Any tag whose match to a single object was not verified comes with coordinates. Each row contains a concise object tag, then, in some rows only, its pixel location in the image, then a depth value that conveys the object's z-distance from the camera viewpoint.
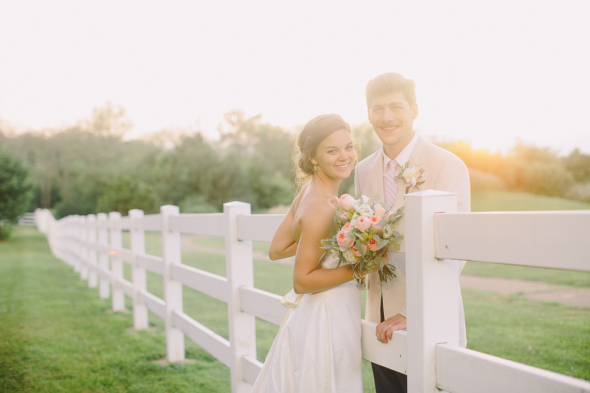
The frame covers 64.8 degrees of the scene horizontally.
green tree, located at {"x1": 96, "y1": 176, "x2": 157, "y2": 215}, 36.41
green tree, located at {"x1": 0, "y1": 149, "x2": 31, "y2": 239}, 27.45
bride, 2.04
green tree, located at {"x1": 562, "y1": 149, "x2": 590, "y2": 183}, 29.12
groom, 2.23
